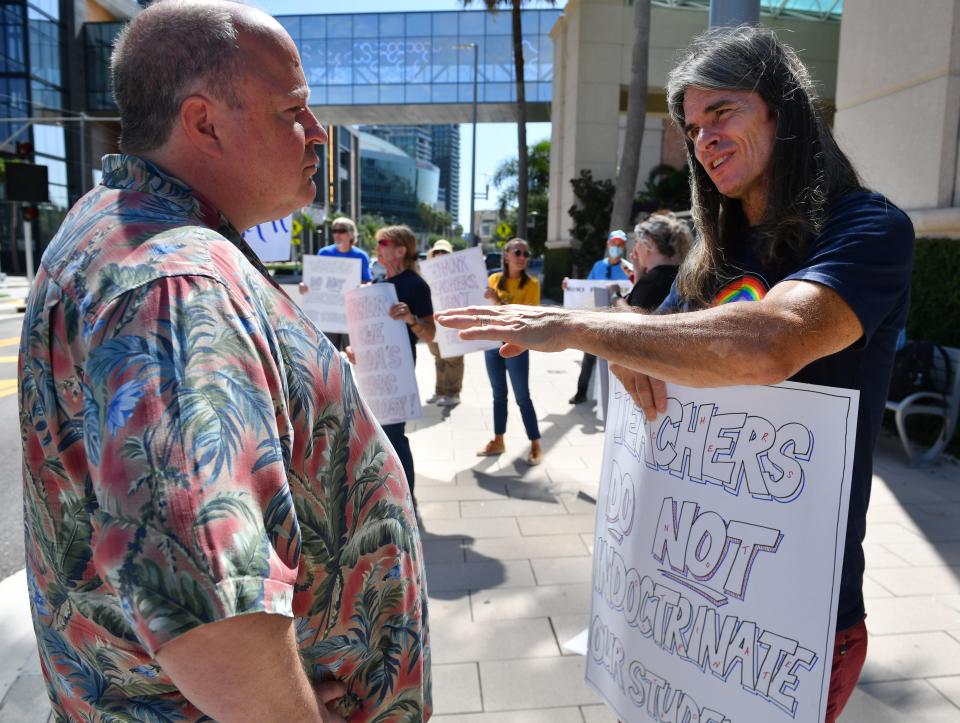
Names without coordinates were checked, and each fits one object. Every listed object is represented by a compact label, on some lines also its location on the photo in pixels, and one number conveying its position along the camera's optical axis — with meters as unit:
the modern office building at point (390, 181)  141.38
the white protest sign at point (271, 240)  6.71
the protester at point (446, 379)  8.73
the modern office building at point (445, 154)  188.00
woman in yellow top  6.16
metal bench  5.82
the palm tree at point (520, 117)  21.69
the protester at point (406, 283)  5.03
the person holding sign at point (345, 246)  7.10
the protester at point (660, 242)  4.86
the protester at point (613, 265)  8.15
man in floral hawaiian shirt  0.83
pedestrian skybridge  31.80
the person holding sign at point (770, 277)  1.38
